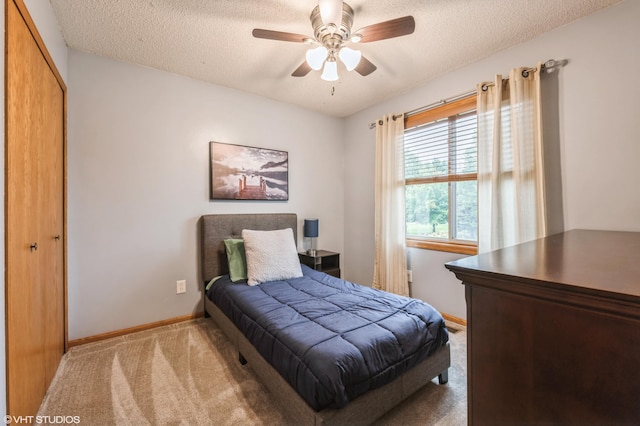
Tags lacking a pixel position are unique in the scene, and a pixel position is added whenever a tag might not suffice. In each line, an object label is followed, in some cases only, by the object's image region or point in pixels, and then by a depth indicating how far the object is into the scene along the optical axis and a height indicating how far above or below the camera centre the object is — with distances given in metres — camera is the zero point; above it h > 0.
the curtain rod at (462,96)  2.03 +1.11
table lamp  3.35 -0.18
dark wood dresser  0.49 -0.27
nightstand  3.20 -0.57
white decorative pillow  2.47 -0.39
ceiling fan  1.54 +1.13
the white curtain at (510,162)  2.06 +0.40
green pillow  2.58 -0.42
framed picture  2.86 +0.49
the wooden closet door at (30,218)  1.19 +0.01
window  2.58 +0.36
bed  1.25 -0.73
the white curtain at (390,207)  3.04 +0.07
